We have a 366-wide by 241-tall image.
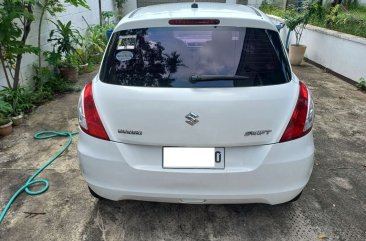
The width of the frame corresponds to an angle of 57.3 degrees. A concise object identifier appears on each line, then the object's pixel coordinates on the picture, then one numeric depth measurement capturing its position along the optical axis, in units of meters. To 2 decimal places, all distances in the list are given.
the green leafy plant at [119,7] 12.31
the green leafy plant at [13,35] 4.21
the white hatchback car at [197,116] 2.16
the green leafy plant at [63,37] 6.14
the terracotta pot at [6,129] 4.21
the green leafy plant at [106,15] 10.10
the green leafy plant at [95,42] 7.91
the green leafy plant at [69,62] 6.38
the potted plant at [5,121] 4.22
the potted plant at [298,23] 7.89
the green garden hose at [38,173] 2.93
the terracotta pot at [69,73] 6.39
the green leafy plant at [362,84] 6.27
